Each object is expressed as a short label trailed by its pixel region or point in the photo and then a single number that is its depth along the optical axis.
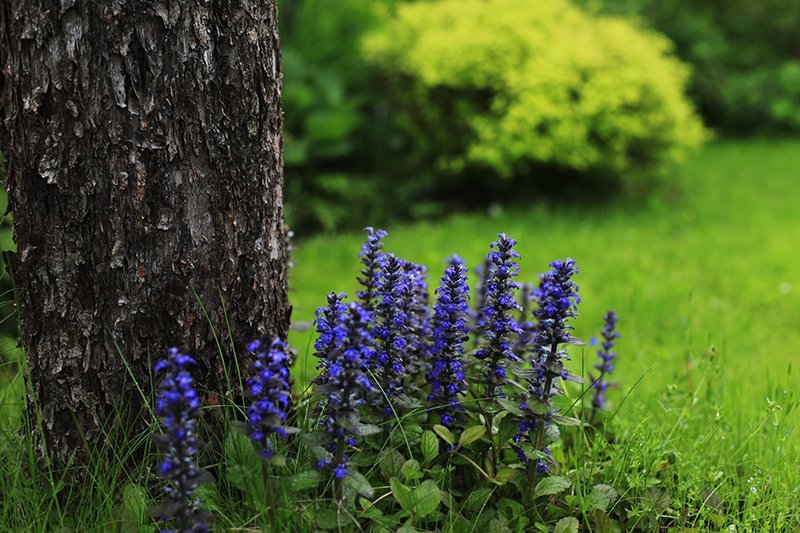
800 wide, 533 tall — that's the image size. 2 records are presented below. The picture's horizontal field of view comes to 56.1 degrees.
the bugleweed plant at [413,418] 1.83
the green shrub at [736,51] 12.55
